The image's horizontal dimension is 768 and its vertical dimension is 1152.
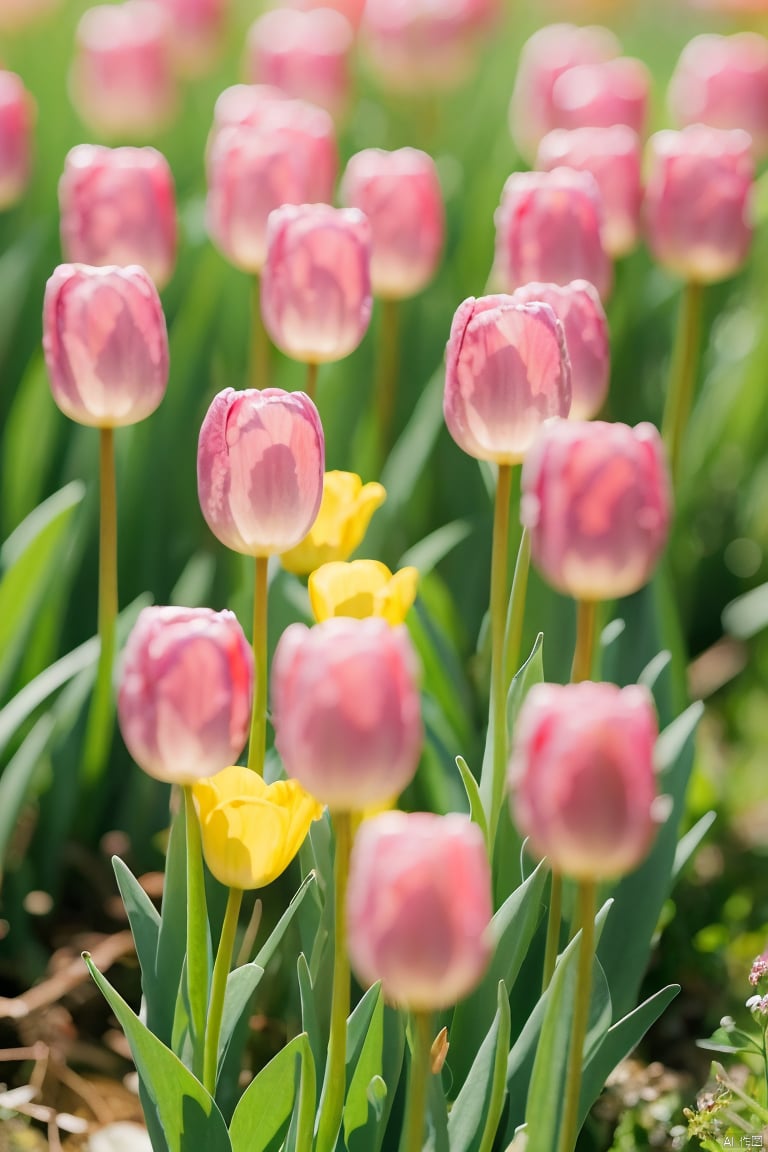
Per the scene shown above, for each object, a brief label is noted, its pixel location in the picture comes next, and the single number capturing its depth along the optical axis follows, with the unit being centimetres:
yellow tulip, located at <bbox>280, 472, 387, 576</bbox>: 287
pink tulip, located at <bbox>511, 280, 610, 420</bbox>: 276
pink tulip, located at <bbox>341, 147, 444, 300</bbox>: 403
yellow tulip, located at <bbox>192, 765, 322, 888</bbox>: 216
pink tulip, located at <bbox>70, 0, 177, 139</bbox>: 607
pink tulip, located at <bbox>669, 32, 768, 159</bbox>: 561
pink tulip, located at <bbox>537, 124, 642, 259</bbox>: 424
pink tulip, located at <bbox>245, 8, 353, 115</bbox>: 634
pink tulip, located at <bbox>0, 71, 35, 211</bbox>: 463
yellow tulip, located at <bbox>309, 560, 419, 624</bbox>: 252
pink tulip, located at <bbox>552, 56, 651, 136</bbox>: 534
